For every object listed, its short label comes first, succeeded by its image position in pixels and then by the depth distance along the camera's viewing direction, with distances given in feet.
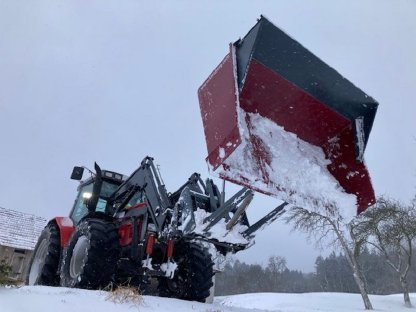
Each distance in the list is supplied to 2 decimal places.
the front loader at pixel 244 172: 12.40
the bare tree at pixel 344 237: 51.98
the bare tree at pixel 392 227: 54.54
